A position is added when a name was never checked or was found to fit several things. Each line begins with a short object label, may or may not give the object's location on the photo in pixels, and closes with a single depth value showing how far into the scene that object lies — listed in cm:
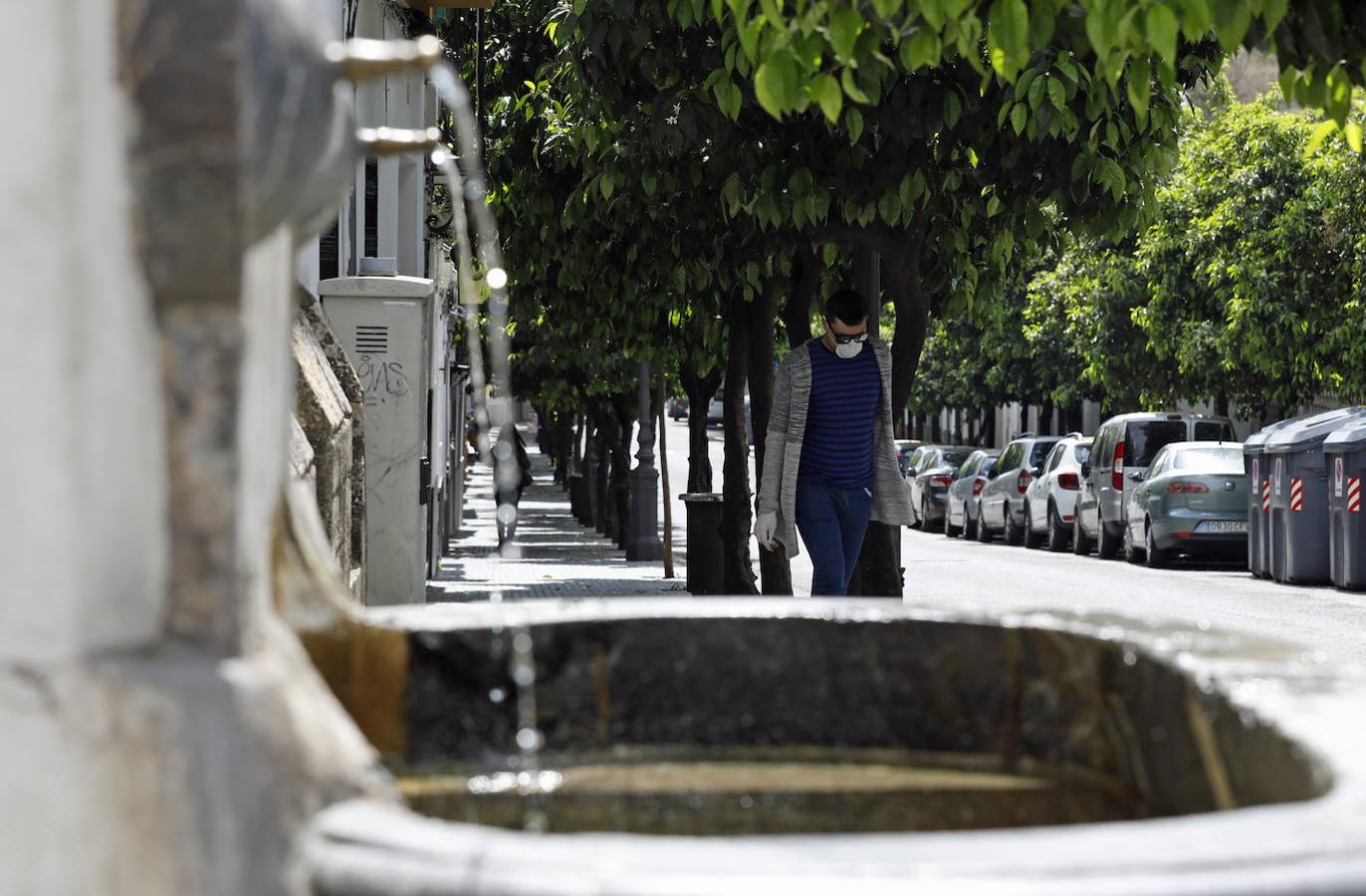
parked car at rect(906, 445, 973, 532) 4159
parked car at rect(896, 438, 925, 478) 4893
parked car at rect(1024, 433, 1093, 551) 3122
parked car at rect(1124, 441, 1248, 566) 2539
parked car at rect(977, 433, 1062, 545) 3412
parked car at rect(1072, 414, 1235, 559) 2834
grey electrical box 1318
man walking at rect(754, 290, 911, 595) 968
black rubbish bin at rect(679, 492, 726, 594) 1773
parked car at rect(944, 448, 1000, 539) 3741
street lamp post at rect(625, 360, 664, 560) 2661
